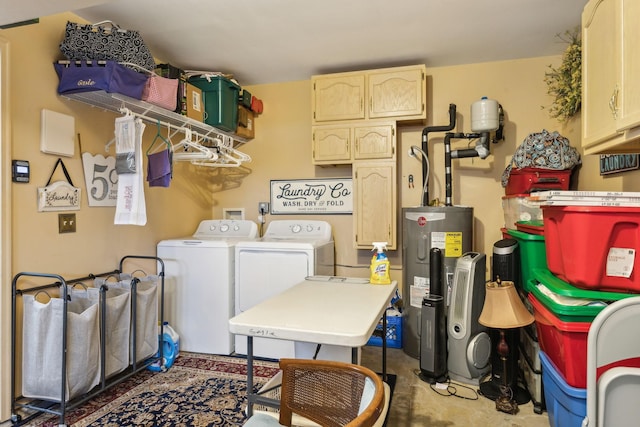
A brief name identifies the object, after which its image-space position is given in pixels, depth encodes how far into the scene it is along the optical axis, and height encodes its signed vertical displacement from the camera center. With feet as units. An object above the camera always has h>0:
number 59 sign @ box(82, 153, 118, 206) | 8.45 +0.89
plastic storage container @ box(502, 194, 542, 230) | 8.67 +0.07
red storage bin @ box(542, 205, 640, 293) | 4.91 -0.47
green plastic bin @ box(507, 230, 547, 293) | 7.38 -0.85
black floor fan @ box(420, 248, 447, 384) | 8.52 -2.95
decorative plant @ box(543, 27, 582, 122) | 7.99 +3.05
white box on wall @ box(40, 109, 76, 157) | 7.45 +1.75
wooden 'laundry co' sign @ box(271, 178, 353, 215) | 12.25 +0.63
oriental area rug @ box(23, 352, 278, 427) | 7.06 -3.89
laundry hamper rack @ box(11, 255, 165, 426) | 6.78 -2.50
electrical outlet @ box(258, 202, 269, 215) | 12.94 +0.25
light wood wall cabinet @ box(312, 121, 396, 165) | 10.89 +2.17
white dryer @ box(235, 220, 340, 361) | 9.92 -1.52
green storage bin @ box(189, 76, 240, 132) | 10.91 +3.49
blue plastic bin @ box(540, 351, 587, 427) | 5.08 -2.71
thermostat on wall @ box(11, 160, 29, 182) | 6.94 +0.89
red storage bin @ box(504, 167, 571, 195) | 8.96 +0.81
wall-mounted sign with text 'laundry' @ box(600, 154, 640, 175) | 6.62 +0.94
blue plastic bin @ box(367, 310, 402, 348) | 10.78 -3.35
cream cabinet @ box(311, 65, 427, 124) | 10.54 +3.52
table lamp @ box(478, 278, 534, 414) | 7.07 -2.00
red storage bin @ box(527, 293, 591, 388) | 5.18 -1.96
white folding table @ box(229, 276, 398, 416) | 4.53 -1.41
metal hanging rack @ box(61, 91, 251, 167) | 8.04 +2.56
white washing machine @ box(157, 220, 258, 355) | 10.15 -2.09
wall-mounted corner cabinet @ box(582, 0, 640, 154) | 4.51 +1.84
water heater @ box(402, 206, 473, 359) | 9.55 -0.89
